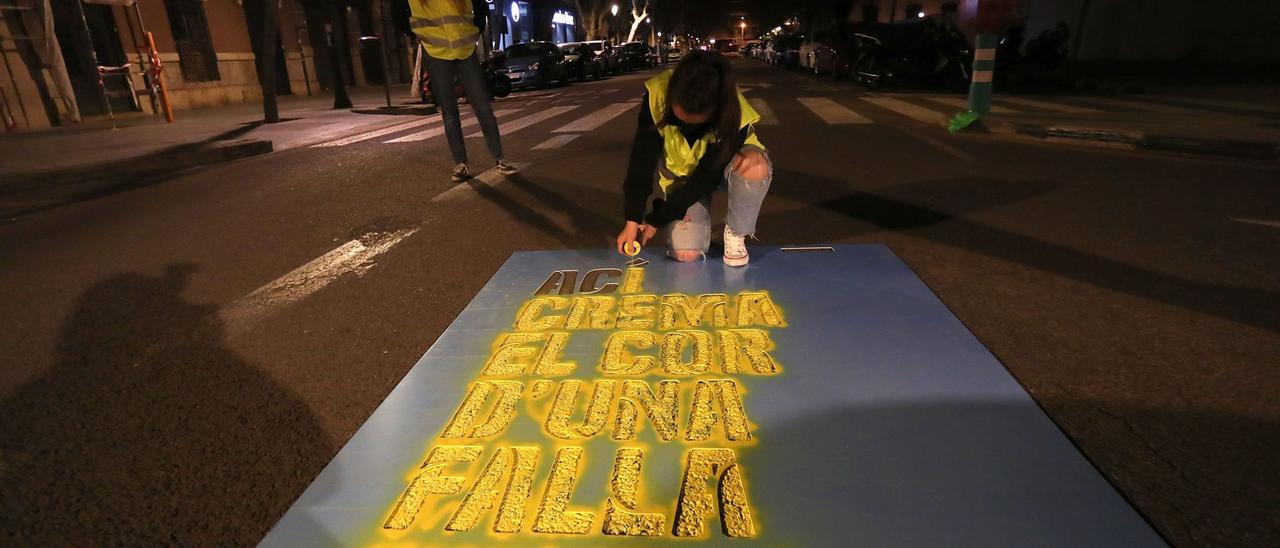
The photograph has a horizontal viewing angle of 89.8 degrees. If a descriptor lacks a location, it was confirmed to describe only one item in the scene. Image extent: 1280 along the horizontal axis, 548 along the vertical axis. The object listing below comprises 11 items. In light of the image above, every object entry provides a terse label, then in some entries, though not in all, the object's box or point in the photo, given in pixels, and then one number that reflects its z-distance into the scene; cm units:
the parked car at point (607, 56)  2384
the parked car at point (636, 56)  2931
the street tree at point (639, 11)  5266
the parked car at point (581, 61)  1998
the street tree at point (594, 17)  3797
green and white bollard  707
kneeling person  237
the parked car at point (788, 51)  2425
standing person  520
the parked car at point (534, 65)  1688
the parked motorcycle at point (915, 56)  1187
